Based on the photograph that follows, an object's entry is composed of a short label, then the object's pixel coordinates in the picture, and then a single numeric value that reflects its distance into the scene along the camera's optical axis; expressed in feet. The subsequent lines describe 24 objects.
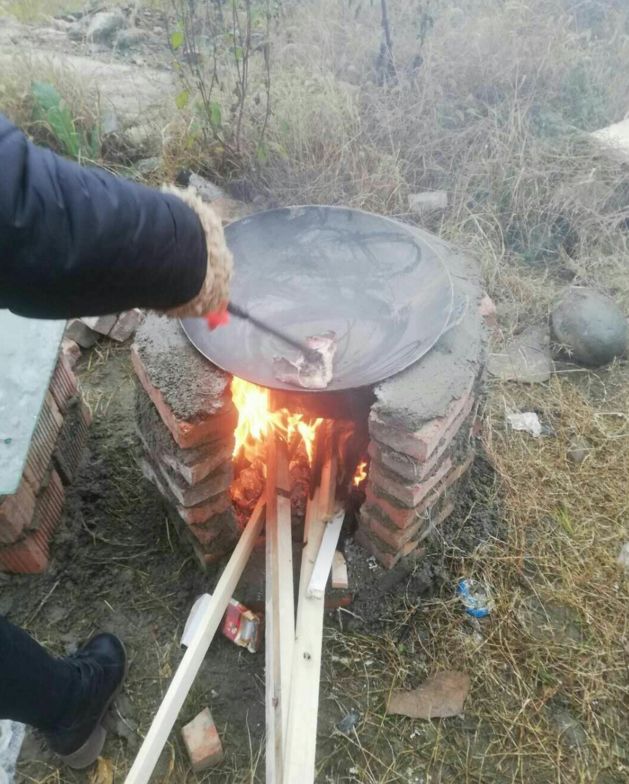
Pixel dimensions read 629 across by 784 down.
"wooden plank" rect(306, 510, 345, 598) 6.00
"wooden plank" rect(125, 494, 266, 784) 4.91
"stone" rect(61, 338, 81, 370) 9.39
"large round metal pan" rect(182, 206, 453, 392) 6.21
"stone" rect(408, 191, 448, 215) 11.77
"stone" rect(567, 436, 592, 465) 8.55
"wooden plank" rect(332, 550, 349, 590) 6.64
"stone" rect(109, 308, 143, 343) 9.82
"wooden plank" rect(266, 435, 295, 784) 5.24
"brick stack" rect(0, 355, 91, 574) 6.64
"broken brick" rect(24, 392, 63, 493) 6.87
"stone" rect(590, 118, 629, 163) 12.20
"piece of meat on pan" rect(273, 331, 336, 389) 5.62
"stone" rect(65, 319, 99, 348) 9.70
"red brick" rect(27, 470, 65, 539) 7.02
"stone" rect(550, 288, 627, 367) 9.57
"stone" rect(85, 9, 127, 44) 16.46
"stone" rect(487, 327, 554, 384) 9.73
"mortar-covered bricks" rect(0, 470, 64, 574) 6.83
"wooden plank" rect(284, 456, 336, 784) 4.68
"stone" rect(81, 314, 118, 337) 9.66
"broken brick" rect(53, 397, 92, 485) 7.65
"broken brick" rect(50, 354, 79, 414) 7.66
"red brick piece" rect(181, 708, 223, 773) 5.79
